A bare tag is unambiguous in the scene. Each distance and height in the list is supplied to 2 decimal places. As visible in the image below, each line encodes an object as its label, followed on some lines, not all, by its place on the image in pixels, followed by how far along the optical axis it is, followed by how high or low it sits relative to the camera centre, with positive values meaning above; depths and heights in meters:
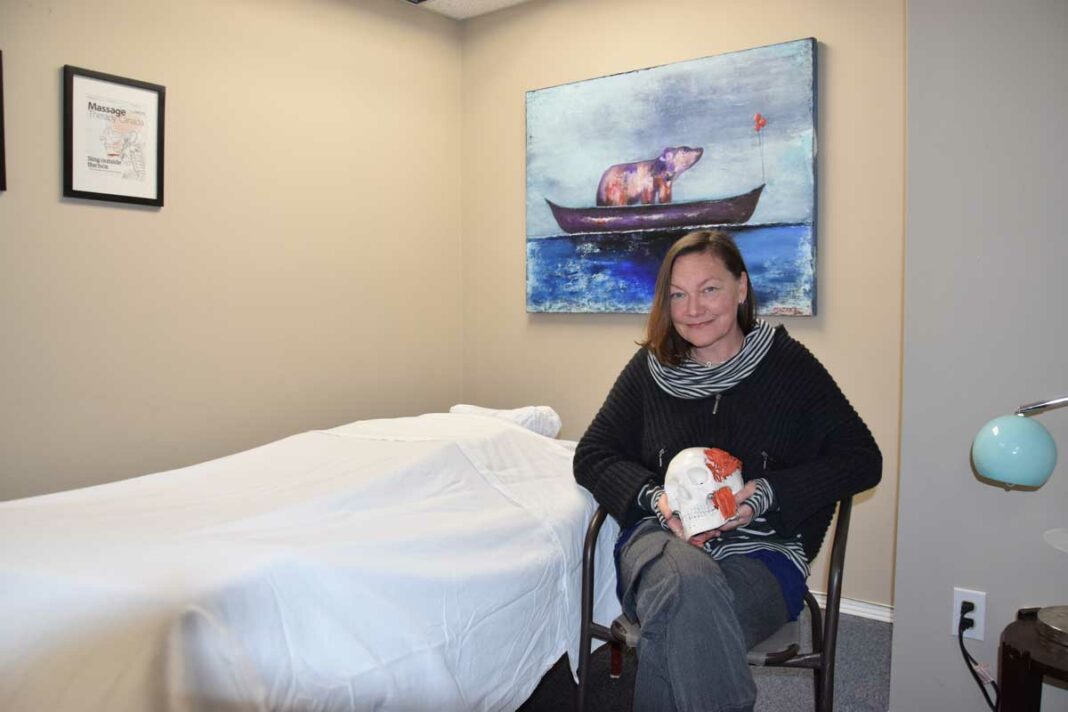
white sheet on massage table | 1.22 -0.45
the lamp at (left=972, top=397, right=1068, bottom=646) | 1.55 -0.21
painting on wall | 2.74 +0.65
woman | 1.54 -0.26
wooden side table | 1.57 -0.65
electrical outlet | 1.88 -0.64
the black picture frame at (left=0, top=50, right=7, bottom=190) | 2.14 +0.47
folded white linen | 2.57 -0.25
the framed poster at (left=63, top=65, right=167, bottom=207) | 2.28 +0.62
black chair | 1.63 -0.64
